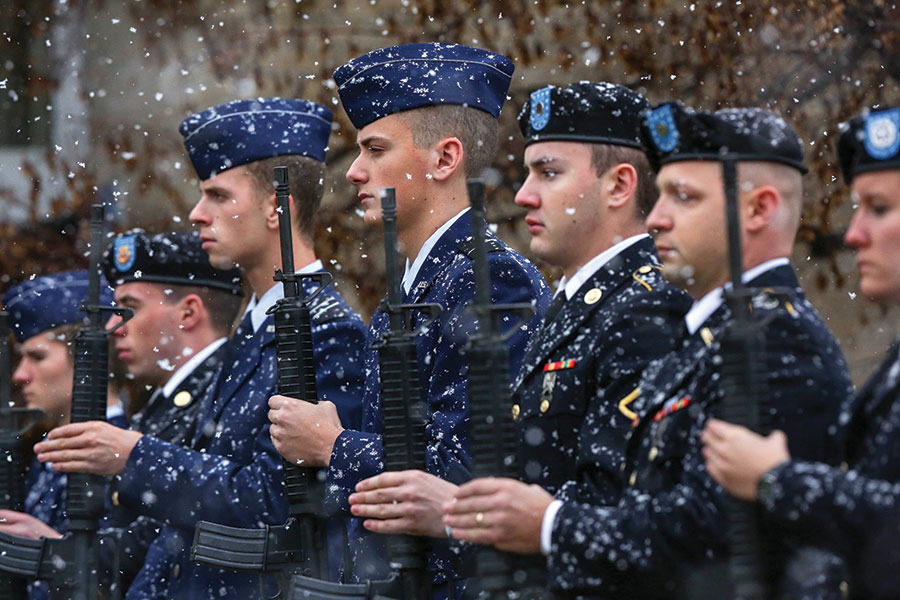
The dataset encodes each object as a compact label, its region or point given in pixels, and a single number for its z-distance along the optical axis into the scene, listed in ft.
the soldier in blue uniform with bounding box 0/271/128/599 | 50.52
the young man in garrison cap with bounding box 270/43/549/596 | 31.78
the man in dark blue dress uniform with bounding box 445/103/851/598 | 22.67
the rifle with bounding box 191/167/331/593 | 33.99
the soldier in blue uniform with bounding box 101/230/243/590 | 45.70
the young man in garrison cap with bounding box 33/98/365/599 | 36.42
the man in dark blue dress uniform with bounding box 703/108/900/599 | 20.22
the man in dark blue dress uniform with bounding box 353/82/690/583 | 26.94
